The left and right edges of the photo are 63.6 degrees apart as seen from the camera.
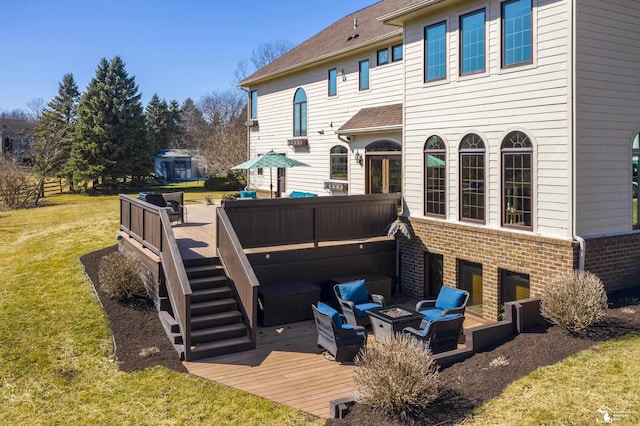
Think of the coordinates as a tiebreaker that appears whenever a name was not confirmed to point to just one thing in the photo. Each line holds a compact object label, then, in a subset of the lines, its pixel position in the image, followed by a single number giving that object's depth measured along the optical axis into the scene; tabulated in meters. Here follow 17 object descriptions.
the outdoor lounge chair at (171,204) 15.26
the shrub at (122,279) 11.55
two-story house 9.37
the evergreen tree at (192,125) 55.46
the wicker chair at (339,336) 8.63
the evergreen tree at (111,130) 38.66
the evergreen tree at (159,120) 60.62
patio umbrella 14.96
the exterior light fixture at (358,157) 16.31
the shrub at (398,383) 6.06
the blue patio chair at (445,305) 9.30
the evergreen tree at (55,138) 36.56
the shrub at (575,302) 7.86
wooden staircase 9.22
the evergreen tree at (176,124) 67.38
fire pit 8.77
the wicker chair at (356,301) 10.02
